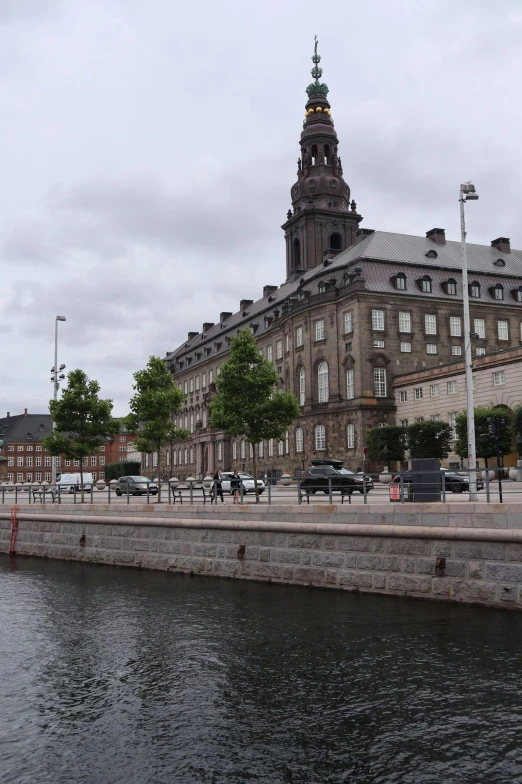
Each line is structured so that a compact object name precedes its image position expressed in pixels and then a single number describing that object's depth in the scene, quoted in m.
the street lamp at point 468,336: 29.92
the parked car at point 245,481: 39.67
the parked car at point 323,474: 36.03
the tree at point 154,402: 51.34
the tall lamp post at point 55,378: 49.51
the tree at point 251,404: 44.44
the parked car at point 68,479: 64.62
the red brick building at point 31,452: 170.12
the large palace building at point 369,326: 72.31
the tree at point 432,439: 61.22
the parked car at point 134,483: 46.25
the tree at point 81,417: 50.12
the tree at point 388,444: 65.44
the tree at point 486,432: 51.62
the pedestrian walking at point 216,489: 27.73
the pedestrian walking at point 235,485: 27.45
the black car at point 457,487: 31.27
